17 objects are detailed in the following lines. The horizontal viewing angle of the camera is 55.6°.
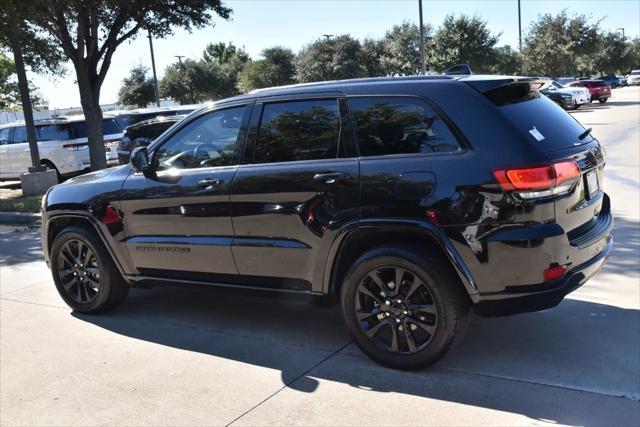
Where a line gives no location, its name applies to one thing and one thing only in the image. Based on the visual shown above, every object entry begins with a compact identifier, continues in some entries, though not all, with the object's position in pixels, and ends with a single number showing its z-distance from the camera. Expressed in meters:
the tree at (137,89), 52.25
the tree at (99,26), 13.81
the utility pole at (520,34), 46.56
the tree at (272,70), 51.44
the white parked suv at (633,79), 68.81
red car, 37.06
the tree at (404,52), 45.09
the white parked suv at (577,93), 33.56
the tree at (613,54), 78.12
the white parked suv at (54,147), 15.77
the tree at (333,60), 46.44
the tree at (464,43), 40.19
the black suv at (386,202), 3.54
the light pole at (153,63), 32.26
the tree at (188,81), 55.81
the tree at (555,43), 44.38
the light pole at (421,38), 24.34
